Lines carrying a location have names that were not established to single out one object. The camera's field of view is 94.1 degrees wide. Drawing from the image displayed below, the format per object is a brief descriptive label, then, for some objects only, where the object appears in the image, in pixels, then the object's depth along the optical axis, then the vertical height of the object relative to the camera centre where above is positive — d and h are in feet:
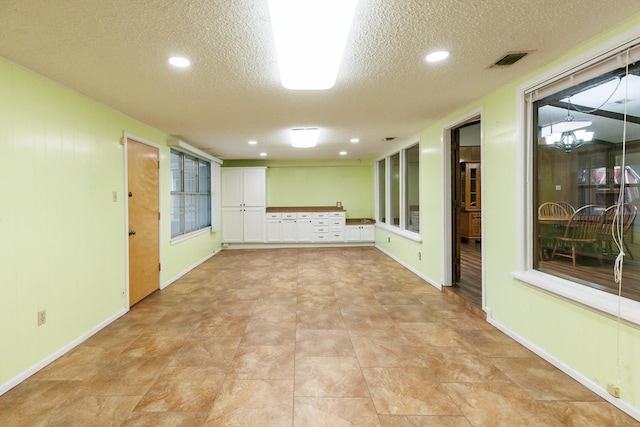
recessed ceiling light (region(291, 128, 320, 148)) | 13.29 +3.33
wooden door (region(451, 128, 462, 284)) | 12.50 +0.17
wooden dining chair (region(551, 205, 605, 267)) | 6.91 -0.75
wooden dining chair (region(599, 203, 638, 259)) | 5.81 -0.43
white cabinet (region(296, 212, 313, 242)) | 23.49 -1.44
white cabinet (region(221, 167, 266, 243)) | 22.93 +0.34
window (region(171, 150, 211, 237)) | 15.87 +0.94
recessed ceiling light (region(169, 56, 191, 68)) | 6.61 +3.36
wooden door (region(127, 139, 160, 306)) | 11.27 -0.39
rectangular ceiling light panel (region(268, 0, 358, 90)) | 4.28 +2.81
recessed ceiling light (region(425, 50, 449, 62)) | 6.55 +3.39
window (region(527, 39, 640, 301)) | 5.81 +0.70
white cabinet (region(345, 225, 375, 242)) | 23.70 -2.05
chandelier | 6.96 +1.75
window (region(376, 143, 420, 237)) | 16.97 +0.94
